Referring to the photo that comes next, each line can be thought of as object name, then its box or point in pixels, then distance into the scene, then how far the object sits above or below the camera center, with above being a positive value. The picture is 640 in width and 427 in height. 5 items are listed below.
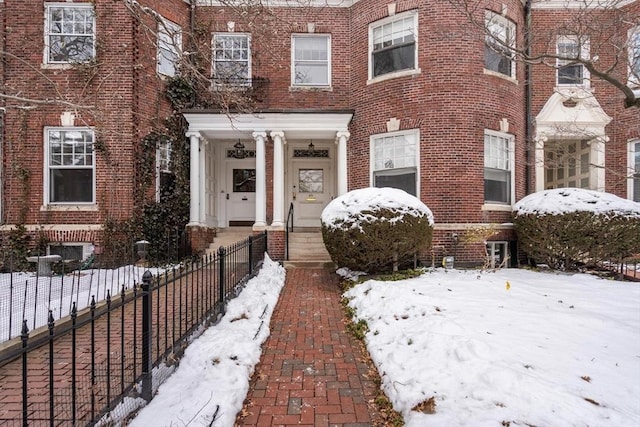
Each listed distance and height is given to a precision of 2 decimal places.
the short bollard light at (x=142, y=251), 8.70 -1.05
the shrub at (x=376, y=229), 6.86 -0.41
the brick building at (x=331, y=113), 9.05 +2.68
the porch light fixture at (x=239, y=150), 11.38 +1.99
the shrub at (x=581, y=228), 7.36 -0.39
